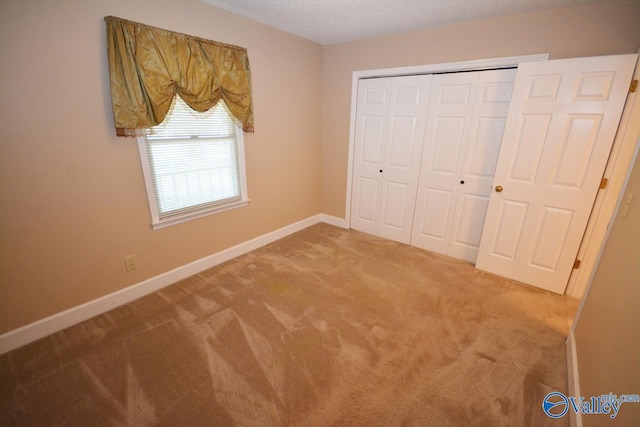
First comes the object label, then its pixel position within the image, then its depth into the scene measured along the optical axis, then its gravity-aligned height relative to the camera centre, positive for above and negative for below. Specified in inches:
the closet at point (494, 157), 86.0 -7.5
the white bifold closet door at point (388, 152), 124.5 -7.8
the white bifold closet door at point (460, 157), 106.0 -8.1
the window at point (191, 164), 90.7 -12.0
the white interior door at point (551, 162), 82.7 -7.4
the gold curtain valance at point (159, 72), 75.6 +18.0
